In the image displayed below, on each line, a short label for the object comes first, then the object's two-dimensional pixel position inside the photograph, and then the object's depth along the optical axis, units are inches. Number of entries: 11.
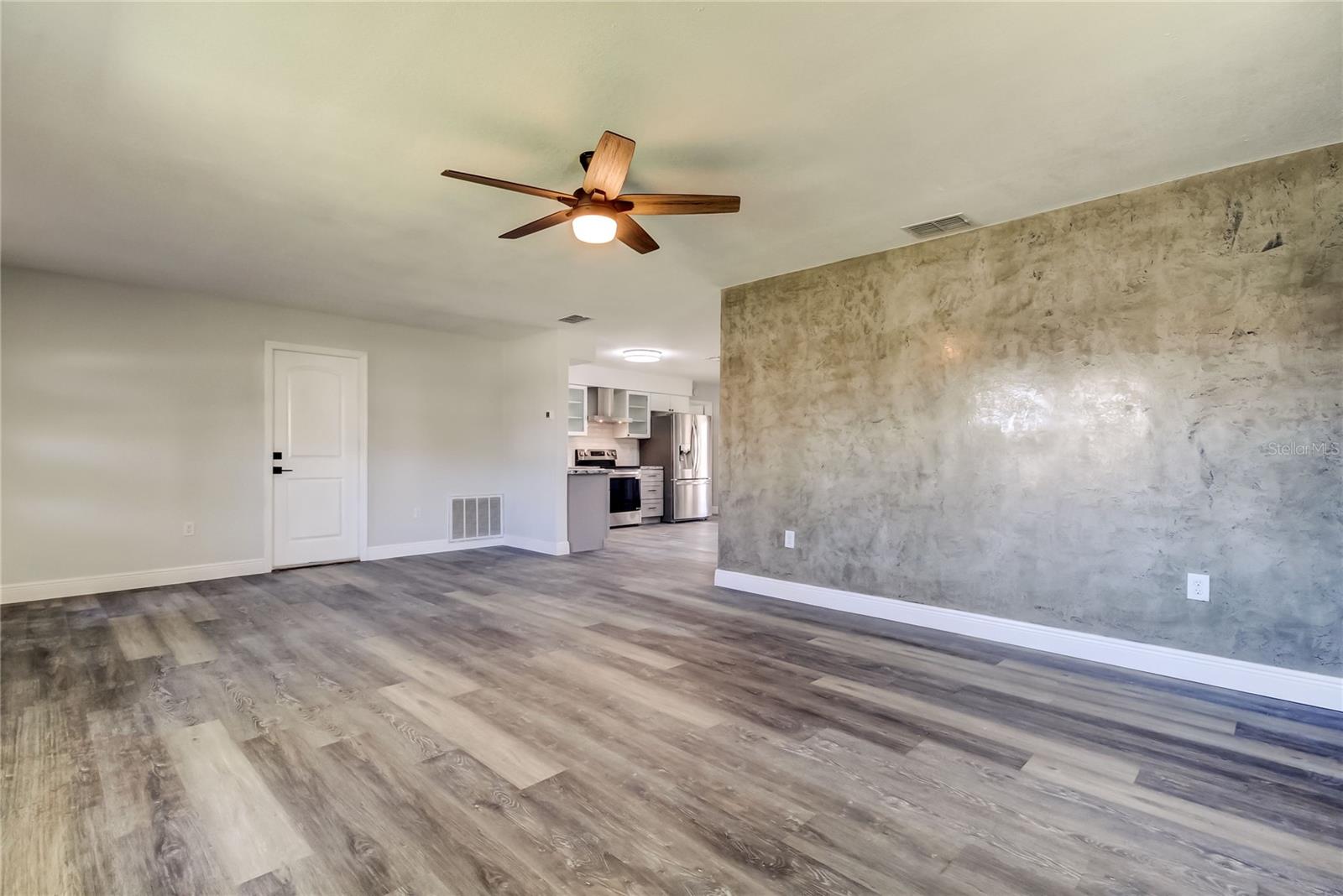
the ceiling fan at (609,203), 91.0
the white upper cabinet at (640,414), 376.2
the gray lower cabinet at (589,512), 265.1
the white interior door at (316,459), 221.1
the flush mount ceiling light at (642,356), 309.1
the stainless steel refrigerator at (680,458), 377.1
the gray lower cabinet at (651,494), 372.2
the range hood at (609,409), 359.3
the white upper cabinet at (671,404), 390.0
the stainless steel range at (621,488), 350.6
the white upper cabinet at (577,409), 337.7
